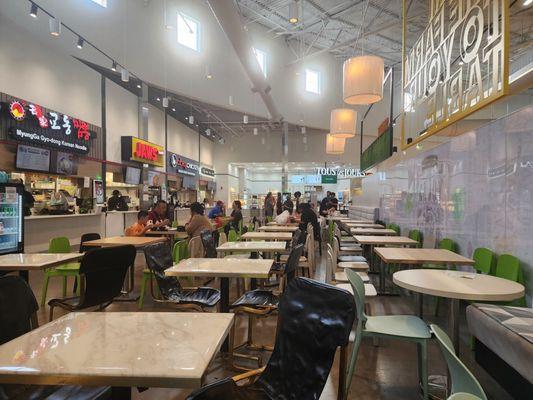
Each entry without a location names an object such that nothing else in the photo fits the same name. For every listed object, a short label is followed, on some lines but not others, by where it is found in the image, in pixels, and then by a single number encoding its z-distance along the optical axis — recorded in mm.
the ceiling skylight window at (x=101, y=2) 8321
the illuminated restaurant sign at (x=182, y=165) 14188
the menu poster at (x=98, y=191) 9417
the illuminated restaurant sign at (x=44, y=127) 6961
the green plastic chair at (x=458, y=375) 1027
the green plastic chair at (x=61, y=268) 4215
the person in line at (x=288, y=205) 11302
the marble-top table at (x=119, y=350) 1160
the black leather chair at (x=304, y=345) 1524
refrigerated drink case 4457
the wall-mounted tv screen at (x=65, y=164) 8117
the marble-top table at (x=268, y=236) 5748
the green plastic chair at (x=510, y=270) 3285
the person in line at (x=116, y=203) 9635
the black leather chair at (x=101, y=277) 3035
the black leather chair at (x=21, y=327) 1592
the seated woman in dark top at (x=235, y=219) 8969
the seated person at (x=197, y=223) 5816
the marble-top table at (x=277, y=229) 7210
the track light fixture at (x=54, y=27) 6184
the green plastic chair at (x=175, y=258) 4414
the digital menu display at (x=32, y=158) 7156
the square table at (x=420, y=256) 3561
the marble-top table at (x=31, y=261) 3102
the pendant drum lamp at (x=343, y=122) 8938
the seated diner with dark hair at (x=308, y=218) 8437
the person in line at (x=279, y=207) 12570
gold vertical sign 3029
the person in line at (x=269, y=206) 12711
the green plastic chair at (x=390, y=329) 2320
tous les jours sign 21250
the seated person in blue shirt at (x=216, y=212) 9041
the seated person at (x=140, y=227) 5836
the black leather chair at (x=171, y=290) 3035
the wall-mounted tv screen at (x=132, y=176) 10961
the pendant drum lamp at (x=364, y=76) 6039
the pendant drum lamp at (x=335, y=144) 12227
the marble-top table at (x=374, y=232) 6988
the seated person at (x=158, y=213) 7062
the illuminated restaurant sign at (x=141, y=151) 10883
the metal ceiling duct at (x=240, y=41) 6512
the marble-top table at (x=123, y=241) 4793
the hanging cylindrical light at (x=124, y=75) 7595
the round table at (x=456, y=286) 2330
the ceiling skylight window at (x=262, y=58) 13266
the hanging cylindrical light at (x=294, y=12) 8273
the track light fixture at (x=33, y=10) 6199
